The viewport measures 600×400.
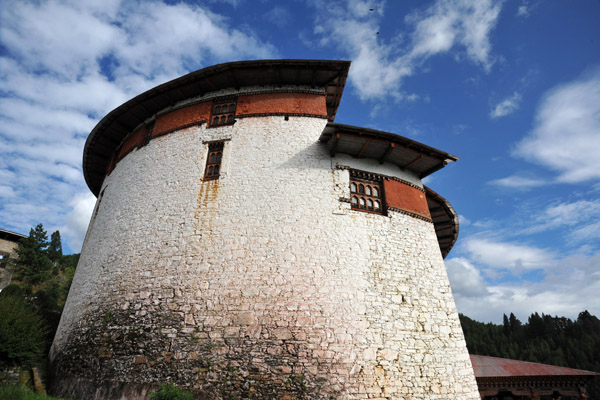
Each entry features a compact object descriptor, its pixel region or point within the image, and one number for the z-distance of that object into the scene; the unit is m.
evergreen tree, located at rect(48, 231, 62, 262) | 41.10
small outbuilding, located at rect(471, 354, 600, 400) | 13.29
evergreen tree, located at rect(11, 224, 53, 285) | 30.98
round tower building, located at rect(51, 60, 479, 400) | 8.44
